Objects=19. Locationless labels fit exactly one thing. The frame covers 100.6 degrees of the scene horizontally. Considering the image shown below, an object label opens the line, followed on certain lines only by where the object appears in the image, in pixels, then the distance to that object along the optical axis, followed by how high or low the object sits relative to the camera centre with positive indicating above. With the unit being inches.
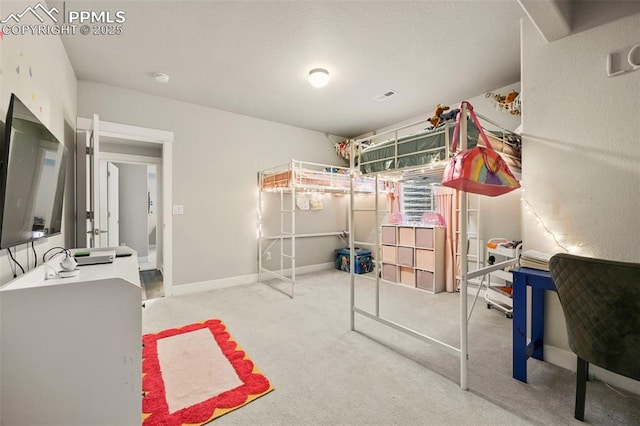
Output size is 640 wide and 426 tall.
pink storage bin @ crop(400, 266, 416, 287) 155.6 -38.7
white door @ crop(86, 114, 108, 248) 99.4 +9.0
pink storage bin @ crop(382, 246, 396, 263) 166.2 -27.0
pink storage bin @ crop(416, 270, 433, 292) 145.9 -38.5
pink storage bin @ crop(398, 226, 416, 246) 156.3 -15.0
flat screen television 44.4 +6.8
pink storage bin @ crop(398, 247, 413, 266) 156.2 -26.6
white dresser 39.4 -22.0
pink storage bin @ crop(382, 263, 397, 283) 166.4 -38.8
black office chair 46.0 -18.6
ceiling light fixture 111.4 +57.0
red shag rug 60.4 -45.2
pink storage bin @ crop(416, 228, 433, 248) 147.3 -14.7
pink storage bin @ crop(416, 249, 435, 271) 145.3 -26.8
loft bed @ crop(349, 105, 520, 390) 67.8 +17.0
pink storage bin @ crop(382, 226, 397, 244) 166.6 -14.7
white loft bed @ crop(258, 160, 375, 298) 144.0 +14.8
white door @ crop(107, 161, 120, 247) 179.0 +5.1
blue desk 69.0 -26.4
